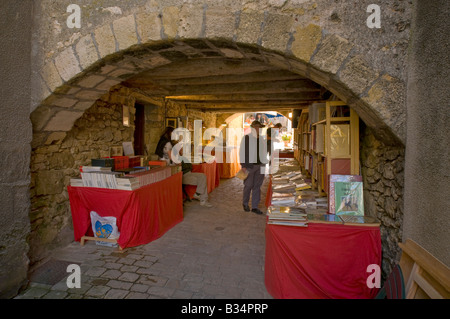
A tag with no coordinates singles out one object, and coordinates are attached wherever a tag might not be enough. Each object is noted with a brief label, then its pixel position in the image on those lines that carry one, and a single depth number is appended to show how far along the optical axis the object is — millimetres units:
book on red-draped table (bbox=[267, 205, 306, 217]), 2193
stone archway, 1877
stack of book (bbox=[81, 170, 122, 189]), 3111
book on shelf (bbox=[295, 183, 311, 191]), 3478
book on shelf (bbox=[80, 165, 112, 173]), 3303
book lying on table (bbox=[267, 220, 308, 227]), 2119
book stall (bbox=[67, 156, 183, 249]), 3084
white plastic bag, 3145
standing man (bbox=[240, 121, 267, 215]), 4773
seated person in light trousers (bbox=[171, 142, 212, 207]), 5301
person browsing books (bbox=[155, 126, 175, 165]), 5195
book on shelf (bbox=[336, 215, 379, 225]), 2095
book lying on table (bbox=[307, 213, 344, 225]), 2119
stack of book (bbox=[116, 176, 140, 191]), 3049
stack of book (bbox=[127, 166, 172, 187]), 3264
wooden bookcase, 2510
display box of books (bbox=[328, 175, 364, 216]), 2357
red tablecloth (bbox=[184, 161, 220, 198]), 5547
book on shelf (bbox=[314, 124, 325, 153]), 2998
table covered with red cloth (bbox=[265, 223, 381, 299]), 2059
